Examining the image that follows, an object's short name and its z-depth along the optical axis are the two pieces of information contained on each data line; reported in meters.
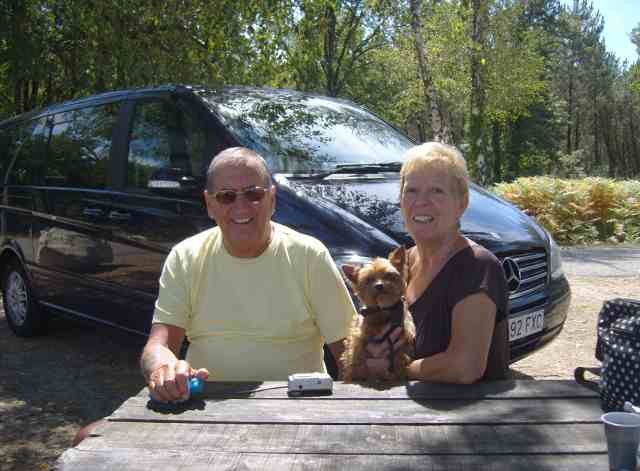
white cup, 1.58
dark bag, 1.93
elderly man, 2.74
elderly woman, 2.35
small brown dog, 2.47
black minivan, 4.05
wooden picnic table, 1.76
